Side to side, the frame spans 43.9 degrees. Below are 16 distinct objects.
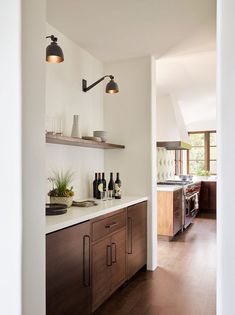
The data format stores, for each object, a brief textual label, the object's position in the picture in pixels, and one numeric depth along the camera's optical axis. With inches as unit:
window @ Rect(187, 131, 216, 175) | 338.3
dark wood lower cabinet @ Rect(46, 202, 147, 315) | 70.5
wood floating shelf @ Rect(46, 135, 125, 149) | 92.6
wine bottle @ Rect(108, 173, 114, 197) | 131.4
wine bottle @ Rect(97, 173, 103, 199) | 123.4
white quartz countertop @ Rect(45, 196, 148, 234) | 72.4
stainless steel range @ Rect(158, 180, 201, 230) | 214.0
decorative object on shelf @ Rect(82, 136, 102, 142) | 118.1
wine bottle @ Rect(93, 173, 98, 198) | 126.4
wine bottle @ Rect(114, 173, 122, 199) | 127.0
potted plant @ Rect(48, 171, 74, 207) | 98.7
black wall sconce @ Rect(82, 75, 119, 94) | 119.3
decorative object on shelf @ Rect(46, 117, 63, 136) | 102.1
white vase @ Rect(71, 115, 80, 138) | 111.4
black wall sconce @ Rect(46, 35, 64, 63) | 84.7
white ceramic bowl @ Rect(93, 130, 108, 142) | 126.6
